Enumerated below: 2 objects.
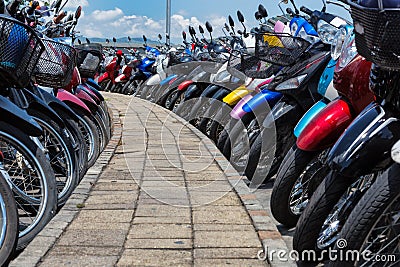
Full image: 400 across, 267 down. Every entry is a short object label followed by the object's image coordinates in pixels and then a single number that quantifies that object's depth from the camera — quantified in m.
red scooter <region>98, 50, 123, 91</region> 16.39
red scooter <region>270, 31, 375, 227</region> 3.30
